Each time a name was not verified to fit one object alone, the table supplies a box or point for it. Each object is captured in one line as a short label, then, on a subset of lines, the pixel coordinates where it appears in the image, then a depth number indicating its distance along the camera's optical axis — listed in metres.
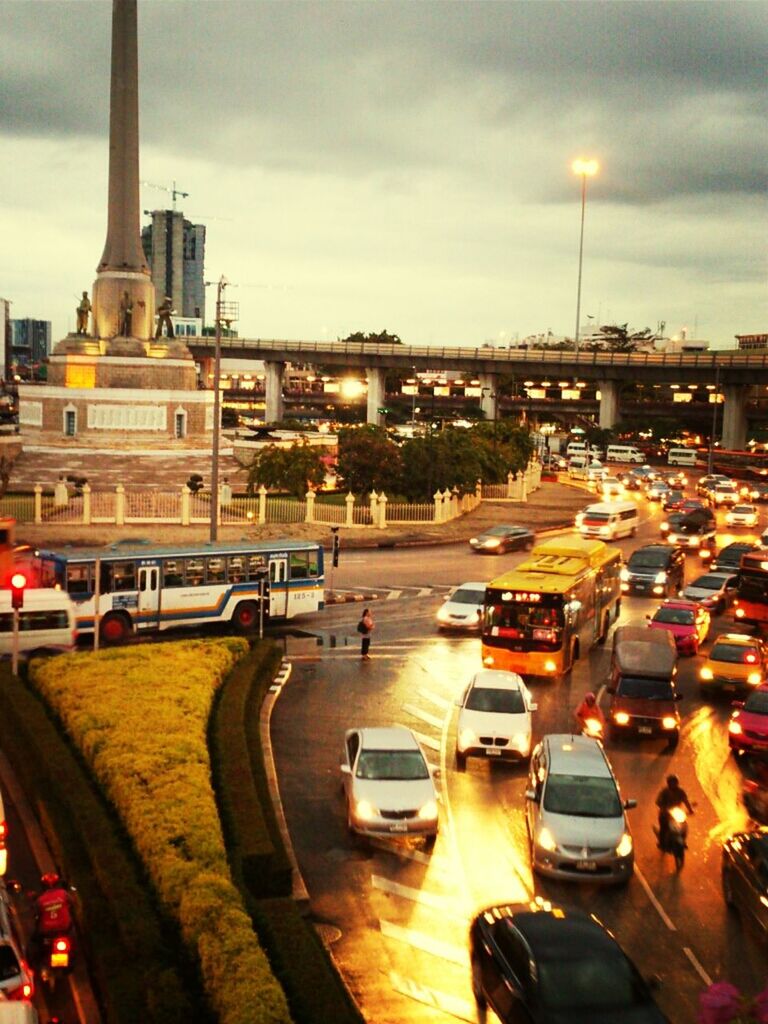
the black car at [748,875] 14.23
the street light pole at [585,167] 84.44
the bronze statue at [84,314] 69.25
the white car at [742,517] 62.91
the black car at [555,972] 11.12
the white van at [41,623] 26.30
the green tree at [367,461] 57.53
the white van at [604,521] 53.25
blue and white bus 28.39
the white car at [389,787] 17.08
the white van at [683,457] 116.38
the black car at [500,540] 48.56
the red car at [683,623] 30.67
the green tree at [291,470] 54.56
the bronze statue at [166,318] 71.69
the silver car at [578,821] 15.94
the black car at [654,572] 39.97
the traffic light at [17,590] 23.22
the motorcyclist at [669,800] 17.05
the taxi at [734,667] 26.17
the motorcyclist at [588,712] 22.22
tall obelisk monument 65.31
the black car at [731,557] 40.97
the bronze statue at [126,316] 68.44
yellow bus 26.81
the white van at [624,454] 118.12
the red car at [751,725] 21.62
